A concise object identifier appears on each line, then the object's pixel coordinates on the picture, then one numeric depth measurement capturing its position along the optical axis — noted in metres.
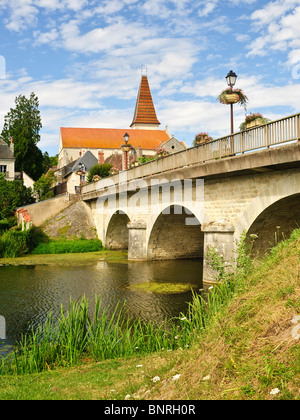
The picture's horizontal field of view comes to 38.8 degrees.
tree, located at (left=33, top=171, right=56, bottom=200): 45.81
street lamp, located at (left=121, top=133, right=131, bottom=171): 23.86
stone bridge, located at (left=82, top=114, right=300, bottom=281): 9.99
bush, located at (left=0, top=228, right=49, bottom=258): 22.66
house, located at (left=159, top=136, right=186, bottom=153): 56.44
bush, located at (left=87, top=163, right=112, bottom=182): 42.06
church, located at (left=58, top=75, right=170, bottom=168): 69.69
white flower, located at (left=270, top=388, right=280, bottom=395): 3.38
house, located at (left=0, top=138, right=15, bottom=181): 46.03
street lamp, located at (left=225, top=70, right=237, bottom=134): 11.96
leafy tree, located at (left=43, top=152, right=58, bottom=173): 76.15
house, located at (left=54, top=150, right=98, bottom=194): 49.97
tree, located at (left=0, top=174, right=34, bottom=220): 31.61
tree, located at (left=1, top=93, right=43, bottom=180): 54.53
